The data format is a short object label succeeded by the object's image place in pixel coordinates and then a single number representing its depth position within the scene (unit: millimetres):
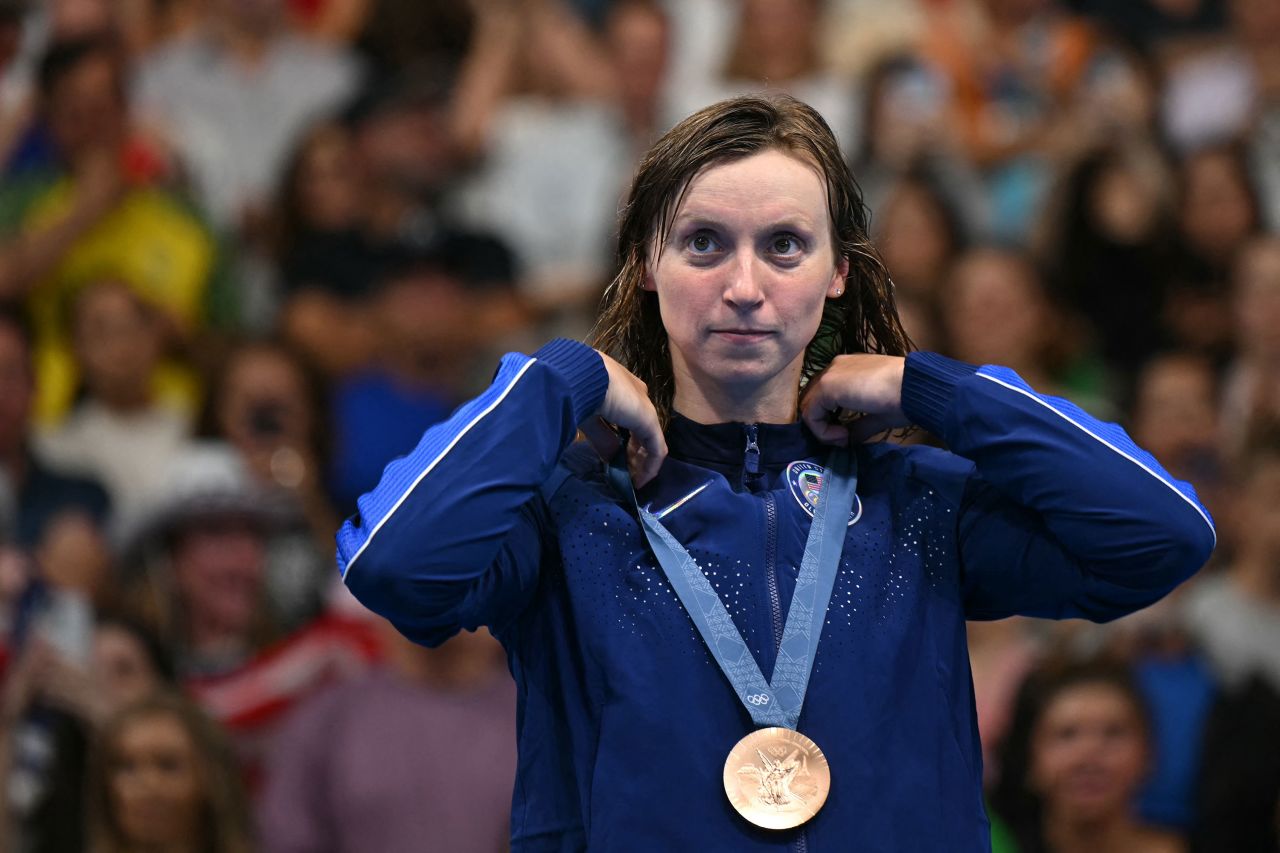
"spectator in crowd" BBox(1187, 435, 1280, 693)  11562
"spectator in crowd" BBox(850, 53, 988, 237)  15594
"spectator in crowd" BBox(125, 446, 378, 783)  12164
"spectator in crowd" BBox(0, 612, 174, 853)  11414
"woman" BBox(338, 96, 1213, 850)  5215
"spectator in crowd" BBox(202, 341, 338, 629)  13539
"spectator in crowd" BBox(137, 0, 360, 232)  16547
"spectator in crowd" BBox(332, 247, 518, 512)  14109
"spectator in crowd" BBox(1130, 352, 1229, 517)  13297
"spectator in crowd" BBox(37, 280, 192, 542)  14133
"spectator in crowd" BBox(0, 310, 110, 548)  13258
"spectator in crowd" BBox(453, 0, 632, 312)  16203
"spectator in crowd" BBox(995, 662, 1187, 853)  10727
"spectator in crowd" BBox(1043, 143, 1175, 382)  15016
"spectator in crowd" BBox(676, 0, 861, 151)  16641
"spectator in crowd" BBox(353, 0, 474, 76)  17875
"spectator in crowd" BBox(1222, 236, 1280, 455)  13508
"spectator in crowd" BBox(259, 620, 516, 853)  11055
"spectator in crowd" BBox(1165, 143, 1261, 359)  14820
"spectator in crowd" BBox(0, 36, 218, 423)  14906
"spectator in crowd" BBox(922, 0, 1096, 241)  16187
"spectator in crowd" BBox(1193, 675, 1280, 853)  10602
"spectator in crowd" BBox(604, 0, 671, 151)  16562
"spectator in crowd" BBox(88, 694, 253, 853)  11102
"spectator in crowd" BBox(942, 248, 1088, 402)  14258
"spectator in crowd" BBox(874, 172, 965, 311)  15117
